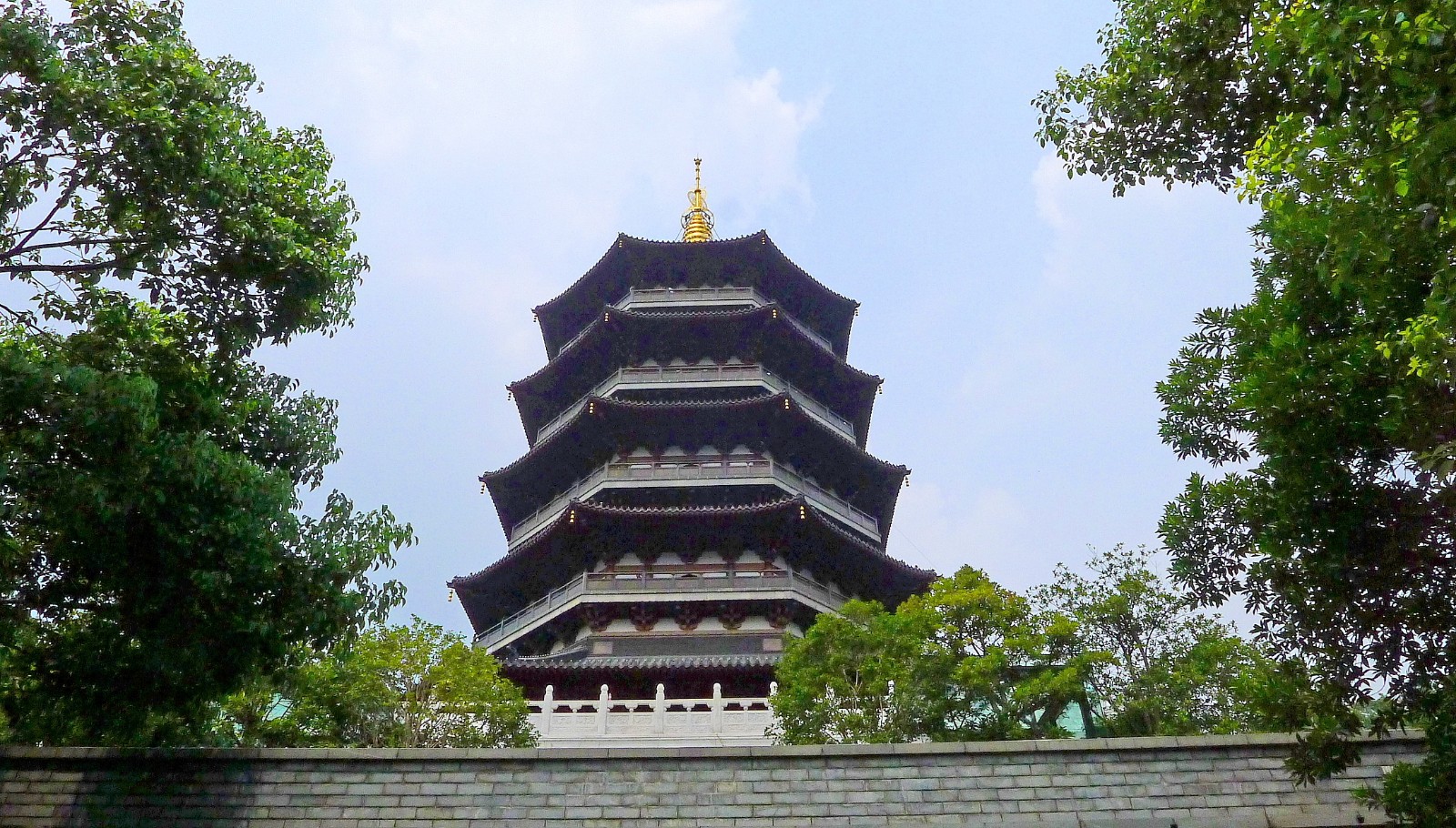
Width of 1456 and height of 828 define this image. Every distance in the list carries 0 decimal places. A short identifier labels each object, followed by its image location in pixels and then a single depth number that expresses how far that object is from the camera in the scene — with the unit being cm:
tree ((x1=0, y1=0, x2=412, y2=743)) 799
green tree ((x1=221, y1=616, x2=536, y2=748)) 1448
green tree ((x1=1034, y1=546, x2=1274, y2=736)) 1490
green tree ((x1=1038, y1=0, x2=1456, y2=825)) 543
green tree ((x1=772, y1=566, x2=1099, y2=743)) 1388
